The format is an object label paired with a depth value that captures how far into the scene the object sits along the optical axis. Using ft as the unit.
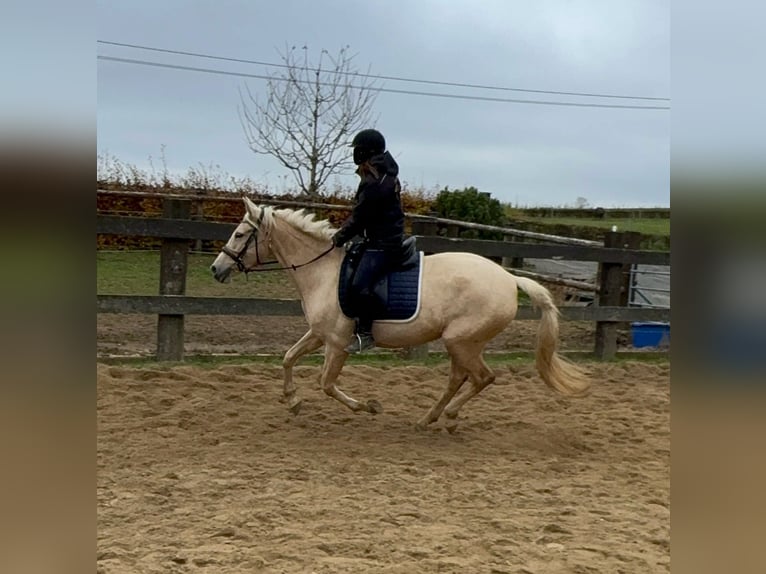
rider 14.76
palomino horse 15.03
